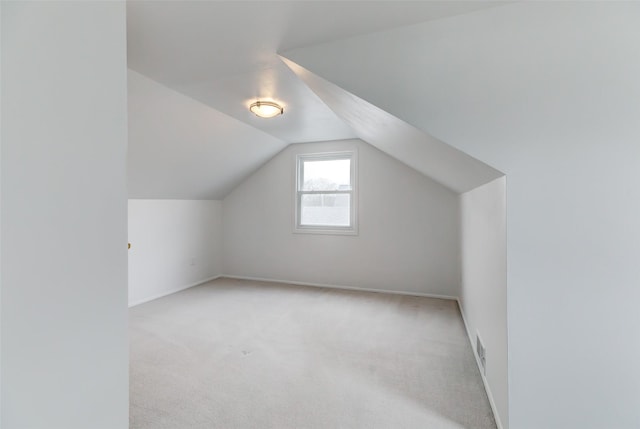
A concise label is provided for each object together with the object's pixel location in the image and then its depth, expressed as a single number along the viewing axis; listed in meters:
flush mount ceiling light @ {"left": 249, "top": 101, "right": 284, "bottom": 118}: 2.96
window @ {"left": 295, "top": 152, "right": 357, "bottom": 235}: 4.69
